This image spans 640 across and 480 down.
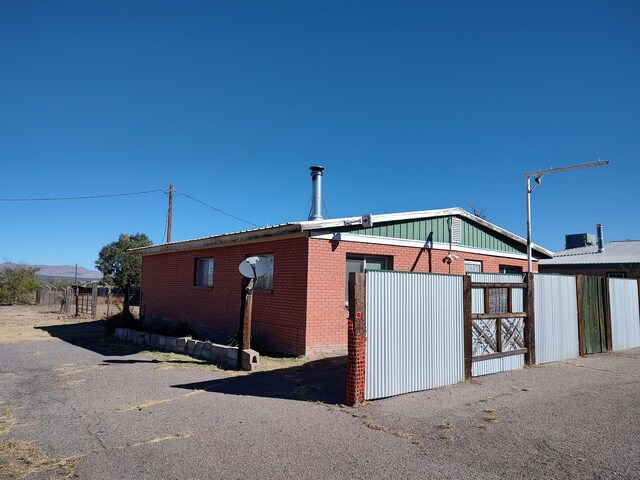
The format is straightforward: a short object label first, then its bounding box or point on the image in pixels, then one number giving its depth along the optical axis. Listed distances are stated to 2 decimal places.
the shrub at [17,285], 31.73
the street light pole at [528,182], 13.46
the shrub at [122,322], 15.02
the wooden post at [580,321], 10.98
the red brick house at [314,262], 10.34
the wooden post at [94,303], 22.27
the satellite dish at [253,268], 9.42
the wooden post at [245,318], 9.23
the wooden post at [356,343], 6.29
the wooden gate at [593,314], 11.17
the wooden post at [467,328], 7.98
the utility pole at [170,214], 26.23
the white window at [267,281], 11.60
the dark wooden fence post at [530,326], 9.42
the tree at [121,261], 44.06
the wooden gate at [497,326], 8.16
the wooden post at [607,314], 11.98
